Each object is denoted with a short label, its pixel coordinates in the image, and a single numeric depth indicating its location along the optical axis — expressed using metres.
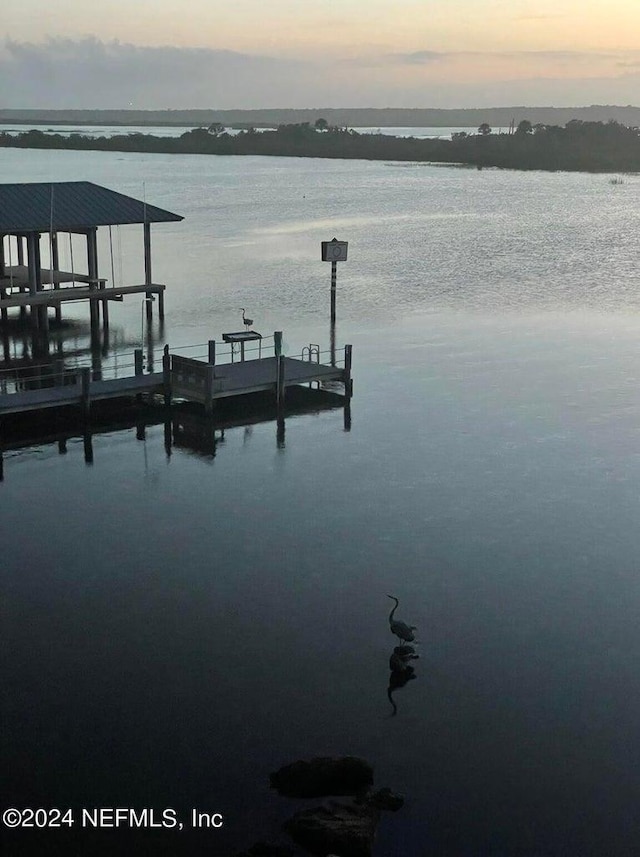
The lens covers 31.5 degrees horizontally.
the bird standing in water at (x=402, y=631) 17.80
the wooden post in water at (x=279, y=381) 31.58
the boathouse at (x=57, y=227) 41.25
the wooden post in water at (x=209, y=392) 30.78
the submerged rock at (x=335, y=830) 13.41
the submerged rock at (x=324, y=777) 14.55
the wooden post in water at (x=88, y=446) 27.75
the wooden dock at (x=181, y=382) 29.92
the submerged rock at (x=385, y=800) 14.27
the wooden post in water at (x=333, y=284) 42.91
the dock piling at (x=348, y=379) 32.84
